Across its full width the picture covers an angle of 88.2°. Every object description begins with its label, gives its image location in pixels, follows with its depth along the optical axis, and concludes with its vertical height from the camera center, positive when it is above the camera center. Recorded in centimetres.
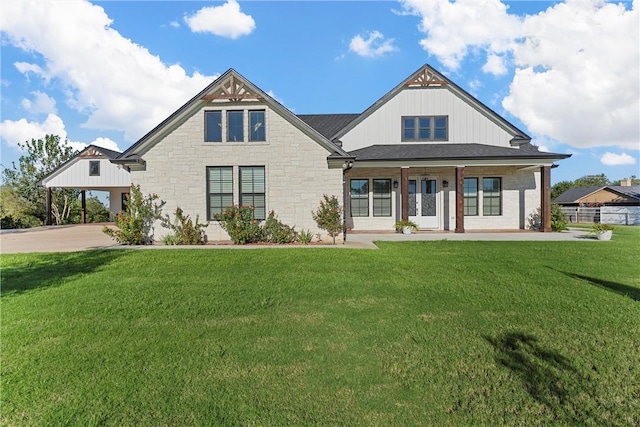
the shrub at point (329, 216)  1208 -19
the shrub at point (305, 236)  1215 -95
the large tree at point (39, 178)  2678 +287
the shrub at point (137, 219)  1203 -27
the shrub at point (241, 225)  1192 -50
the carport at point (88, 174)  2453 +285
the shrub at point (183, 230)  1217 -69
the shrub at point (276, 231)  1216 -74
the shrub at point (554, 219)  1578 -45
